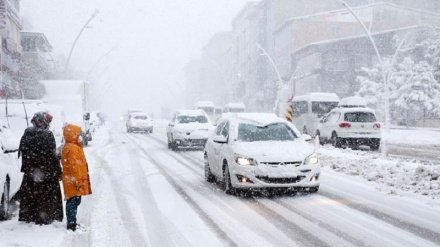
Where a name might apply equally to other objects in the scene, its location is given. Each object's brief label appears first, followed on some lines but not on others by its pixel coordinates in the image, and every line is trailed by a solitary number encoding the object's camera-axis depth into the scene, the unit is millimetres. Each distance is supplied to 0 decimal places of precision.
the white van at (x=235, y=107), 53906
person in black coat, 7402
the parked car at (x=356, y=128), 22344
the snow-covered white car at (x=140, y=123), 40469
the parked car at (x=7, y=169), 7702
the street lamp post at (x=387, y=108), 35438
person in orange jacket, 7168
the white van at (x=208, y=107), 55769
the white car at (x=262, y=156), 9898
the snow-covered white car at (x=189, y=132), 21797
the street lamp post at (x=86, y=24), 32972
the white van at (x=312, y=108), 28625
